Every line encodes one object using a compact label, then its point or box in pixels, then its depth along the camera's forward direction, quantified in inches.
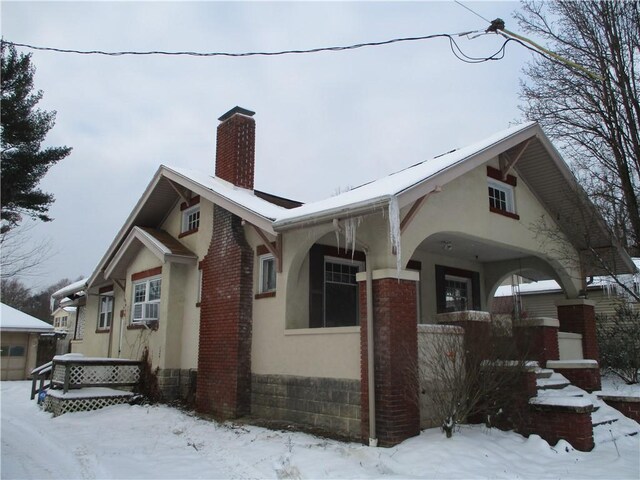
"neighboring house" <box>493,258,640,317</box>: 559.8
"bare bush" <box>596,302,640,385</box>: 504.4
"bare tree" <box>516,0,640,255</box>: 619.2
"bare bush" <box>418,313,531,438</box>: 336.8
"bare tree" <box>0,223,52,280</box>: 449.9
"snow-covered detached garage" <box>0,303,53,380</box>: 993.5
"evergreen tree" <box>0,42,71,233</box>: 367.2
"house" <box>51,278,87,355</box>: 832.7
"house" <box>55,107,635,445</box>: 351.3
